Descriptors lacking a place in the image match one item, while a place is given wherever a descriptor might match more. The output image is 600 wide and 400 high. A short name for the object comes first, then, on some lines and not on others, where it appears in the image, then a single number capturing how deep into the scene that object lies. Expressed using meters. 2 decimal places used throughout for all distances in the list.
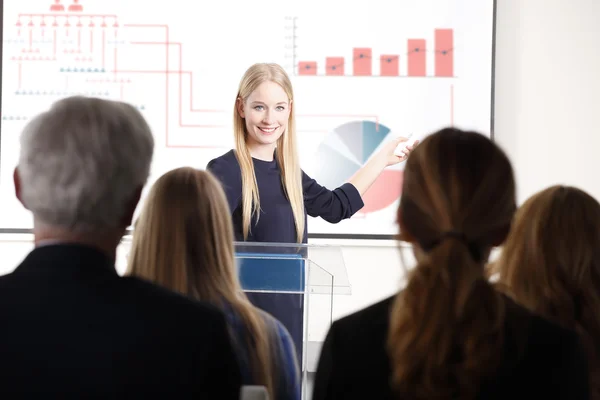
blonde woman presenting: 3.86
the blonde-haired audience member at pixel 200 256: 2.18
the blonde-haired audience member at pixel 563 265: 2.13
